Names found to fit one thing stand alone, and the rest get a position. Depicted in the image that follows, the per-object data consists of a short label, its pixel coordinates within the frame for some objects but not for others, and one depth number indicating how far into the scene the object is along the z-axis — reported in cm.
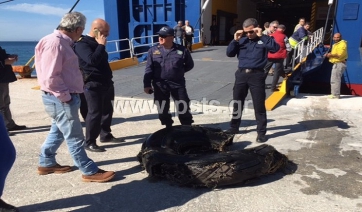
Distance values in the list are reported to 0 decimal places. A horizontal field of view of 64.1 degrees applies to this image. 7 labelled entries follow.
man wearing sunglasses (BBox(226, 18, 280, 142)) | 396
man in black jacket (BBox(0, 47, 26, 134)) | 393
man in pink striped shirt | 253
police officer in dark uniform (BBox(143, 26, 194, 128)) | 402
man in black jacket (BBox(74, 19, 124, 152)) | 323
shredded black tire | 281
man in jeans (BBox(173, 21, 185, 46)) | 1262
